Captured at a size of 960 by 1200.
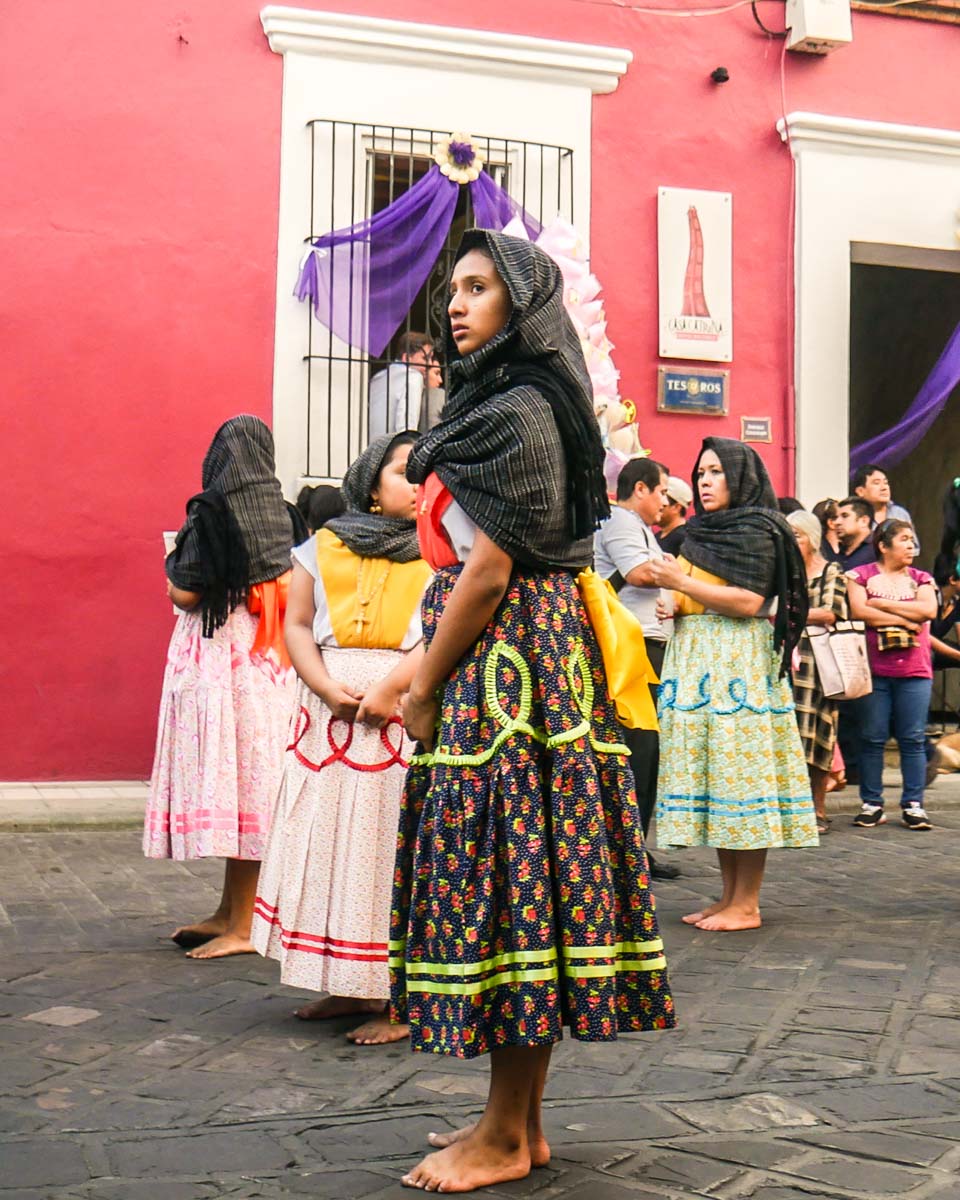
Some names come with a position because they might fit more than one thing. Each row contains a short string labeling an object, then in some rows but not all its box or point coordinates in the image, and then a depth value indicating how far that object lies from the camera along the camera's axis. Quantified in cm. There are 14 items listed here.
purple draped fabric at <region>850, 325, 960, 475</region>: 1254
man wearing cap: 867
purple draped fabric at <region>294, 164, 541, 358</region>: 1102
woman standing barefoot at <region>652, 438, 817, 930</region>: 656
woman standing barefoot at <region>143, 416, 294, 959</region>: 595
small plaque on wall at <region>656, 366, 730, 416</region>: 1191
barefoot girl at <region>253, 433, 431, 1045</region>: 476
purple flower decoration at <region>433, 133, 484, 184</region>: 1116
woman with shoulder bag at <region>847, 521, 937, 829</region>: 972
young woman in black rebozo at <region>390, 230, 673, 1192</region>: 344
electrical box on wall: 1201
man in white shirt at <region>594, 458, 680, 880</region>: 754
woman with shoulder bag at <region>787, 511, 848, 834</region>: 925
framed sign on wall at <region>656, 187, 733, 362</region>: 1194
